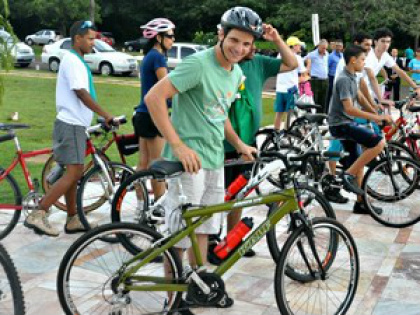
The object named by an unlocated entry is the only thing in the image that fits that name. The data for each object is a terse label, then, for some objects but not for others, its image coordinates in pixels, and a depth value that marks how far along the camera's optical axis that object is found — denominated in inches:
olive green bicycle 137.0
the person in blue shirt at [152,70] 216.7
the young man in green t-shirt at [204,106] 135.7
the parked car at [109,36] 1921.8
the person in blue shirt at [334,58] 536.9
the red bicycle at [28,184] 216.2
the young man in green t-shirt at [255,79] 178.9
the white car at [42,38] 1908.2
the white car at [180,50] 1018.5
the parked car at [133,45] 1870.6
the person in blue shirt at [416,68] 609.1
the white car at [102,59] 992.2
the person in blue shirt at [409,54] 903.1
